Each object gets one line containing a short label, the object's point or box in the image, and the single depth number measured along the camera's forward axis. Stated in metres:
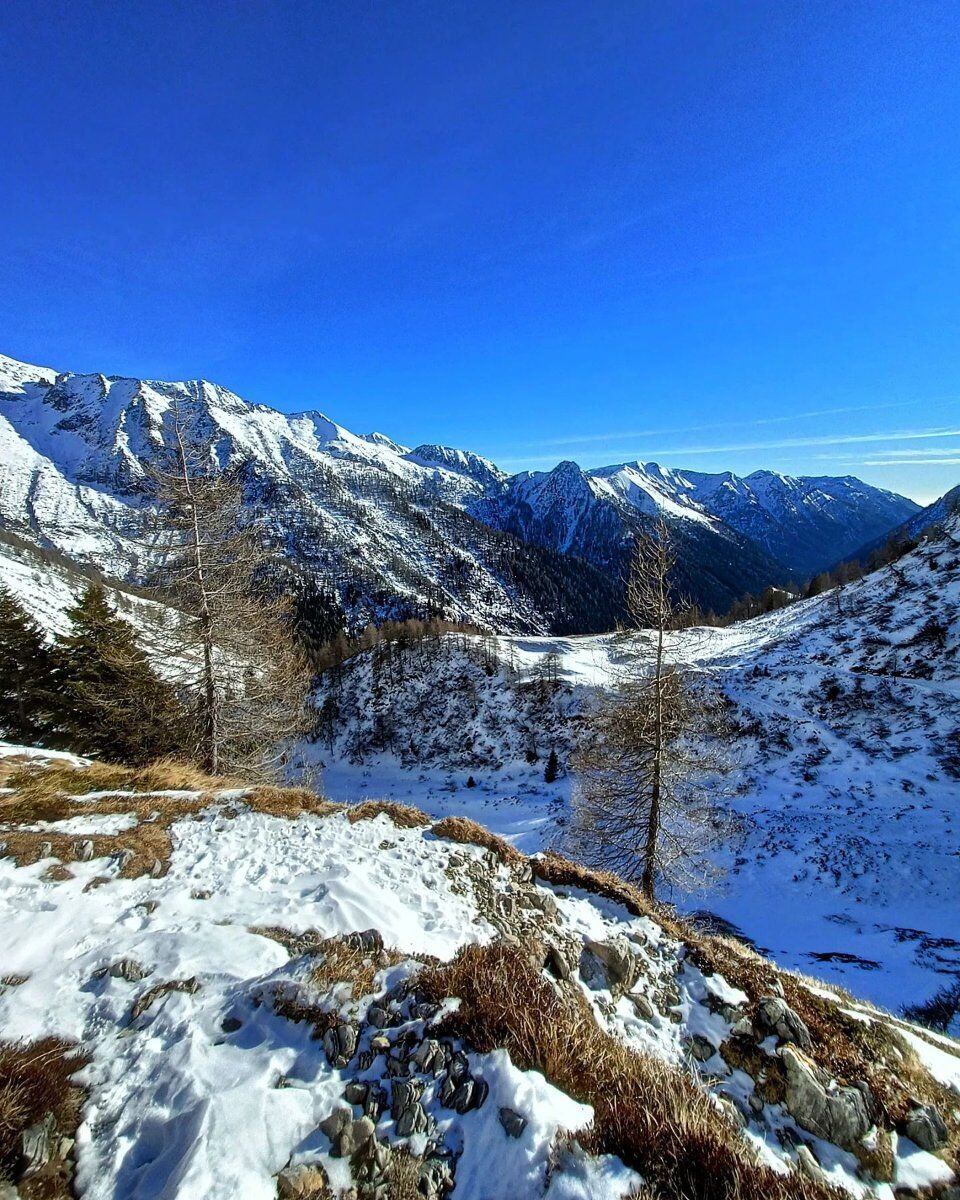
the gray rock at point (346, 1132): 3.62
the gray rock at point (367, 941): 5.91
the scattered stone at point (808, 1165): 4.16
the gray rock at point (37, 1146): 3.28
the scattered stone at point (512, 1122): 3.72
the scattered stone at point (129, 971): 5.40
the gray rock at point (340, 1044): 4.42
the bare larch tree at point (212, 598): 15.56
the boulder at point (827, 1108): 4.64
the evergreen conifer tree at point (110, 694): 17.25
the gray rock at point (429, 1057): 4.30
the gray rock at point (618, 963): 6.44
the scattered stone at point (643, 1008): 6.07
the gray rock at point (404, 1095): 3.97
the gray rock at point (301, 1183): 3.29
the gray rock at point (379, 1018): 4.79
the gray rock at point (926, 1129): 4.67
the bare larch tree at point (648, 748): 14.38
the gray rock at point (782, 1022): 5.74
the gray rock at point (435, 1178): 3.45
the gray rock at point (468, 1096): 4.01
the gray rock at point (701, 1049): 5.58
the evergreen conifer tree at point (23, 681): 23.06
